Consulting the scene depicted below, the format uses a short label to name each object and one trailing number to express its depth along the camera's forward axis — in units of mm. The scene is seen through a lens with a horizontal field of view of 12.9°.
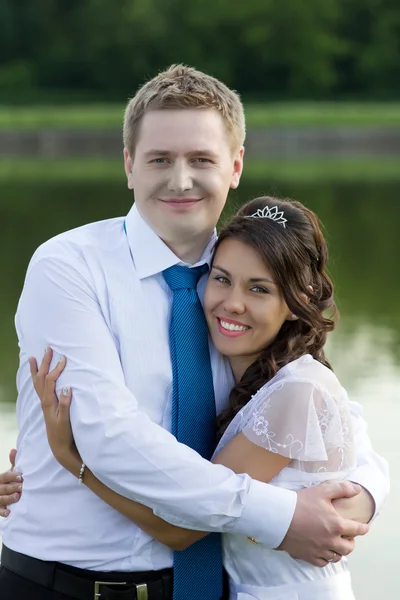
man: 3946
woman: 4139
